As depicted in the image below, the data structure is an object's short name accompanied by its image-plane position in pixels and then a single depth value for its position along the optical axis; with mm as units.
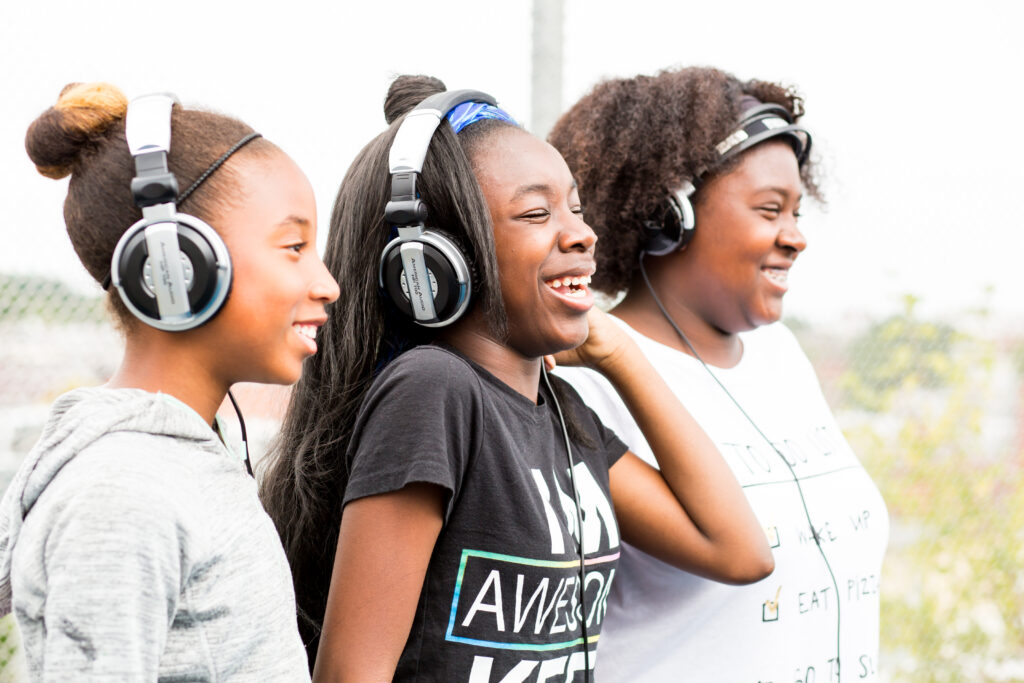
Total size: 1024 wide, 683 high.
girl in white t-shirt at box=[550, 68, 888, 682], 1723
